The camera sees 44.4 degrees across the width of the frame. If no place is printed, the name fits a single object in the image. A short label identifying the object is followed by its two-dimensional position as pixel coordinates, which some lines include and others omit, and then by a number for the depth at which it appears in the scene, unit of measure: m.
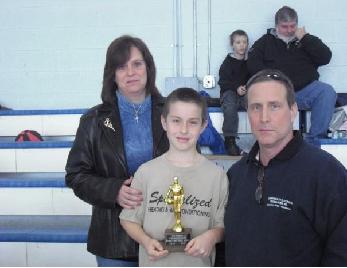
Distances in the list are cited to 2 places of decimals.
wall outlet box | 4.54
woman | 1.40
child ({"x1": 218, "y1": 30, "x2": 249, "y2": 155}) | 3.74
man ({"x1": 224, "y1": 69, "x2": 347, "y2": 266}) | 1.02
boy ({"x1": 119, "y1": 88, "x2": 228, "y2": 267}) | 1.26
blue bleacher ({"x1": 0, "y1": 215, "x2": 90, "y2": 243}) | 2.53
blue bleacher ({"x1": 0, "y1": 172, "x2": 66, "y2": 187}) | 2.86
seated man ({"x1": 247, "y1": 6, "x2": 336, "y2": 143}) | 3.74
